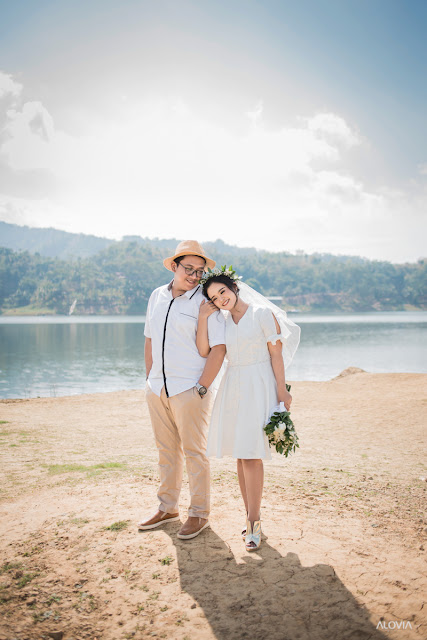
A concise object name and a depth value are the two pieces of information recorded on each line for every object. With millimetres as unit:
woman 3088
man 3209
